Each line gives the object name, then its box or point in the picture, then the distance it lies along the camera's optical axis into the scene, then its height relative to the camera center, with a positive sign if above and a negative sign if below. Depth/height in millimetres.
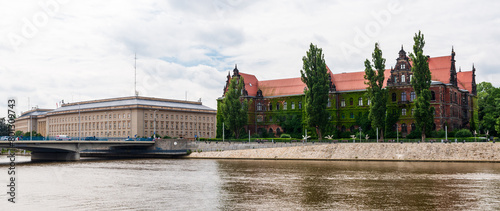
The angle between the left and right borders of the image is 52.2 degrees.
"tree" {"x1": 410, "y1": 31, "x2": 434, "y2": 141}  93375 +7946
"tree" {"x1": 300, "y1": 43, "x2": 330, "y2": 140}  103688 +8722
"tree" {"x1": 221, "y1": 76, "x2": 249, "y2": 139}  116000 +4840
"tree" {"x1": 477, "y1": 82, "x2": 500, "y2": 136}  107500 +4931
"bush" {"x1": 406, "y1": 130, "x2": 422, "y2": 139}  101831 -1203
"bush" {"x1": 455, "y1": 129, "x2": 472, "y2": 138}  97938 -887
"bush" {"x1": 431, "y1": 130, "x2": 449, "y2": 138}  99875 -1031
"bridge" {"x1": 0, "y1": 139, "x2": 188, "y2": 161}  89288 -3310
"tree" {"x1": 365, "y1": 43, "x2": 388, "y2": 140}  99000 +7258
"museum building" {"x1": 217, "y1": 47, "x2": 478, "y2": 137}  108625 +7663
